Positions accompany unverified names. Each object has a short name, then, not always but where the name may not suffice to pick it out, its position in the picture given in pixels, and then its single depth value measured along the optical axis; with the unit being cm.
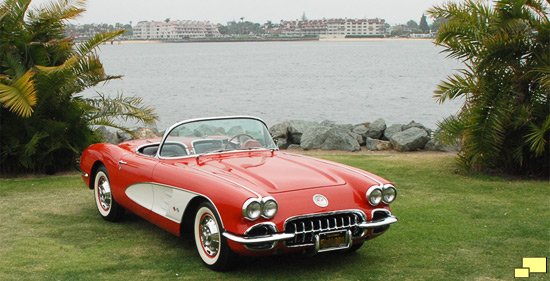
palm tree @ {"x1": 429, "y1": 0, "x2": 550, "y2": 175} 1062
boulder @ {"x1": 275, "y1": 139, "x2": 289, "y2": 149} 1892
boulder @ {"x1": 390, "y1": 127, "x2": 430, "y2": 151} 1673
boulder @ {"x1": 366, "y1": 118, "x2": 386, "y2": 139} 1989
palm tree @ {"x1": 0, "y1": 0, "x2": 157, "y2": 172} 1134
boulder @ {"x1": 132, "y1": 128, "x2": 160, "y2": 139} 1822
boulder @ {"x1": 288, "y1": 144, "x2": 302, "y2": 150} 1828
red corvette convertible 569
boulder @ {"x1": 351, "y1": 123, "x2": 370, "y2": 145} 1956
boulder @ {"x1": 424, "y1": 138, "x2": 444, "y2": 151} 1694
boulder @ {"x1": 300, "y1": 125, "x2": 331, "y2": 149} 1744
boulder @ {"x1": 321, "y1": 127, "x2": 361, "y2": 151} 1717
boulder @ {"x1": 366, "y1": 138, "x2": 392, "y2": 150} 1745
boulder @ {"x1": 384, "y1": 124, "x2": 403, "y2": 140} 1969
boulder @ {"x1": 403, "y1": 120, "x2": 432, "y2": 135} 2050
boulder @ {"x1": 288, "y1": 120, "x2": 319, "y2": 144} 1947
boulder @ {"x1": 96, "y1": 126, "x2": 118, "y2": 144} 1805
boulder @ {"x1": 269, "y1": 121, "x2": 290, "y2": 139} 1944
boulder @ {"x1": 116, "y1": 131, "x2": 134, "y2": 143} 1944
